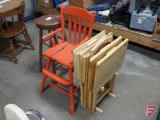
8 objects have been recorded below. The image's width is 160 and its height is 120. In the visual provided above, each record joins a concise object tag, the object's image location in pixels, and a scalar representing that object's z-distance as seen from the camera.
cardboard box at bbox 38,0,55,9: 3.45
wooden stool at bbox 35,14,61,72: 2.02
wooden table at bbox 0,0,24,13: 2.36
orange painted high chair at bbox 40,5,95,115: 1.70
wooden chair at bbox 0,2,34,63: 2.21
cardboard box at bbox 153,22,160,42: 2.27
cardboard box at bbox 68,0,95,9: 2.95
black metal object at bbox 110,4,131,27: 2.60
